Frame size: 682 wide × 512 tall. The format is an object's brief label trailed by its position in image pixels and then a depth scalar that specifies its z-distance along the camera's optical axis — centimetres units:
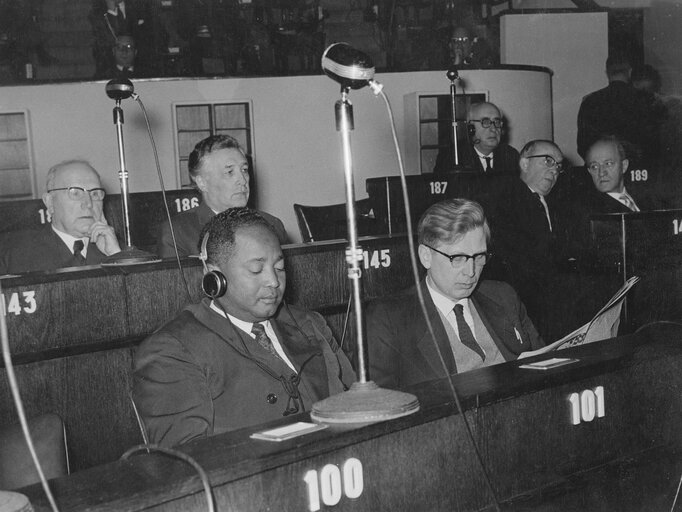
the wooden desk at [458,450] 153
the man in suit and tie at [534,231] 511
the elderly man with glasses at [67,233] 411
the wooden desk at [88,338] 334
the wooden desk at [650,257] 425
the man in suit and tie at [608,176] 566
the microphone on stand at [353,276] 176
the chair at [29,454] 190
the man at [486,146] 682
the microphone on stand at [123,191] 372
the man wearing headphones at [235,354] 229
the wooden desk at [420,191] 580
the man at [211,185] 409
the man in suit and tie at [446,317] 281
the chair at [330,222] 603
